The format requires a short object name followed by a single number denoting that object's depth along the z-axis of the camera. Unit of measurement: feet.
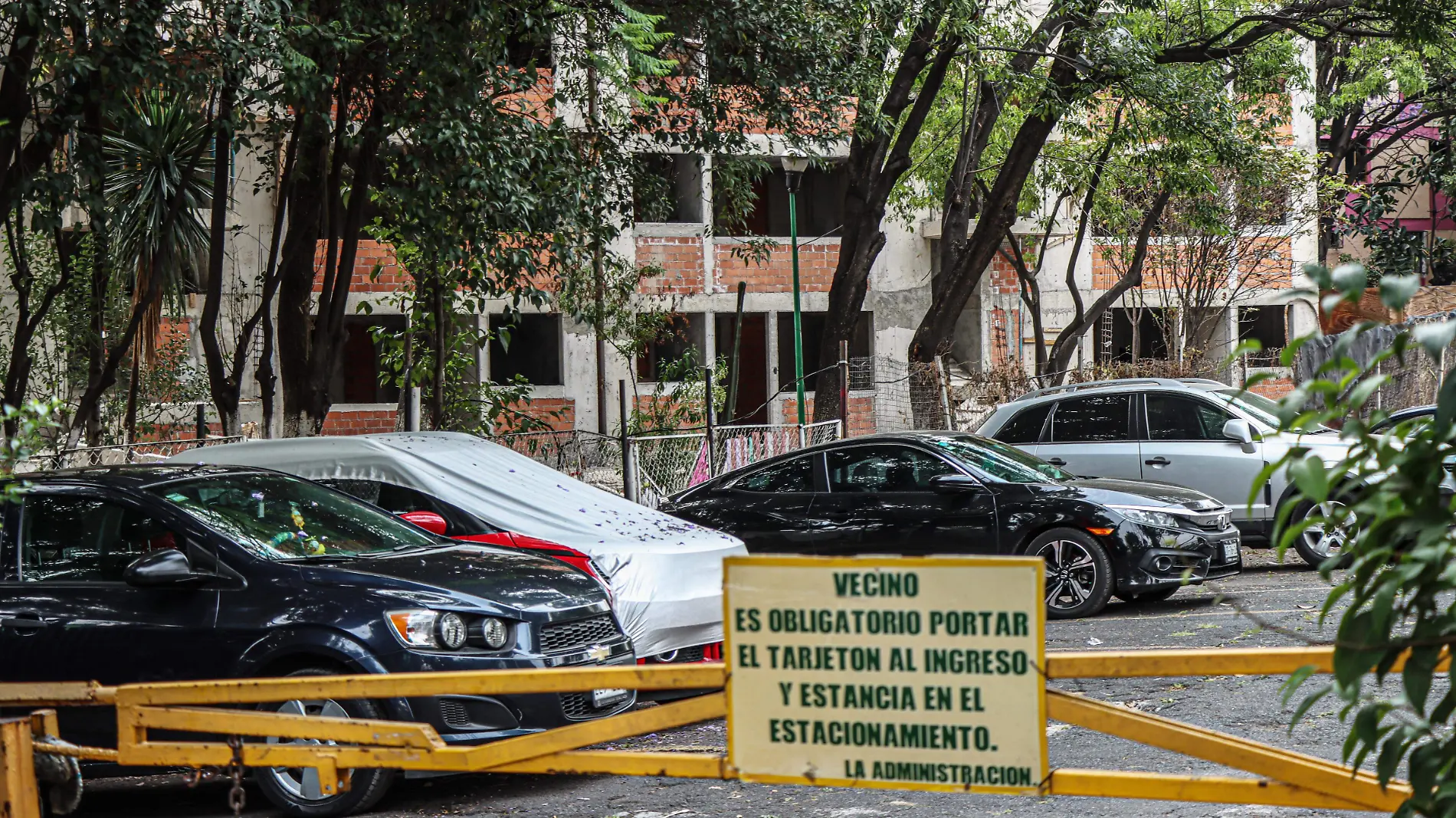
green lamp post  59.77
